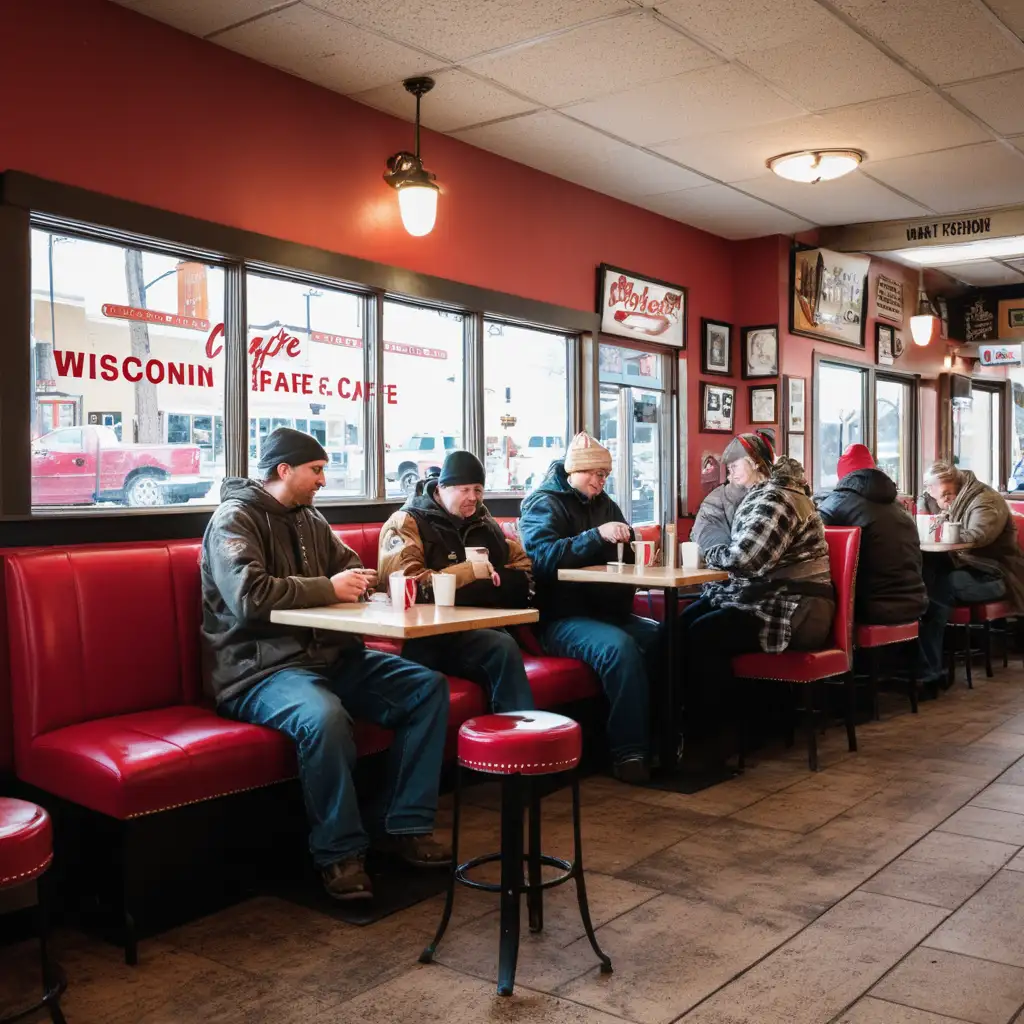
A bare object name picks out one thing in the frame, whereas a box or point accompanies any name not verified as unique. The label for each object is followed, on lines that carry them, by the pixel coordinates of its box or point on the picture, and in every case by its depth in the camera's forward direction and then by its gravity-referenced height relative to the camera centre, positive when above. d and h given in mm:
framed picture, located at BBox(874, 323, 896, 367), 9469 +1307
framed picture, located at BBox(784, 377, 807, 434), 8281 +681
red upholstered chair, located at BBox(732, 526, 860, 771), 4824 -756
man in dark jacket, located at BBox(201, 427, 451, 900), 3332 -602
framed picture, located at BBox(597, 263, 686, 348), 6938 +1254
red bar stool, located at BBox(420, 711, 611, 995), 2783 -733
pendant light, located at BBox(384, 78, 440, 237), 5098 +1417
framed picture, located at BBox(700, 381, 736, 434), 7953 +630
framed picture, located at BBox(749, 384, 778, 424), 8188 +679
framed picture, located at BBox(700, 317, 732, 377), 7938 +1080
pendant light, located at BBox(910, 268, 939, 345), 9727 +1512
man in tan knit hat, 4664 -485
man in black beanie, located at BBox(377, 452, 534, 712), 4211 -283
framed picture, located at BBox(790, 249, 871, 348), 8274 +1572
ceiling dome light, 6145 +1893
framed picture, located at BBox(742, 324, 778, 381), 8141 +1071
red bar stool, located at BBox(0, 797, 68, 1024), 2391 -804
